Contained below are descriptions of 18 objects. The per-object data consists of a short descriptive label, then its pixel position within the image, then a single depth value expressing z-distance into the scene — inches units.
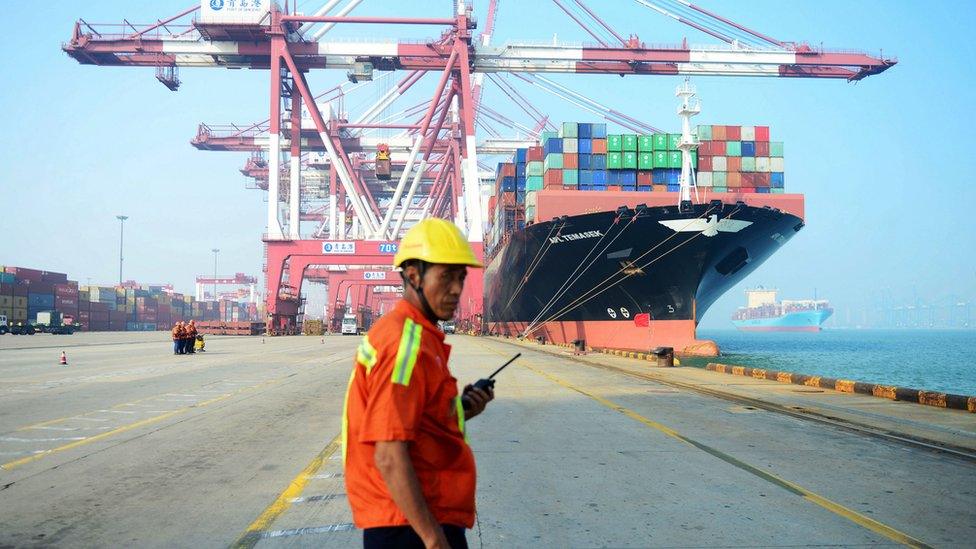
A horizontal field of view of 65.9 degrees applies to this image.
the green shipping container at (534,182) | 1754.4
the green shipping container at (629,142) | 1647.4
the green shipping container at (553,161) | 1643.7
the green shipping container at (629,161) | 1644.9
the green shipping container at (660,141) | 1636.3
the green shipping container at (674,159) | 1633.9
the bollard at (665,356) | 880.9
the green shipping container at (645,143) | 1641.2
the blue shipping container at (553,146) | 1653.5
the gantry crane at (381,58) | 1457.9
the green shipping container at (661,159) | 1637.6
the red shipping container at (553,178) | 1653.5
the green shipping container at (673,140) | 1633.9
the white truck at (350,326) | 2492.6
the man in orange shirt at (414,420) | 87.4
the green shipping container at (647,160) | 1640.0
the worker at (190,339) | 1095.2
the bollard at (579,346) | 1153.7
